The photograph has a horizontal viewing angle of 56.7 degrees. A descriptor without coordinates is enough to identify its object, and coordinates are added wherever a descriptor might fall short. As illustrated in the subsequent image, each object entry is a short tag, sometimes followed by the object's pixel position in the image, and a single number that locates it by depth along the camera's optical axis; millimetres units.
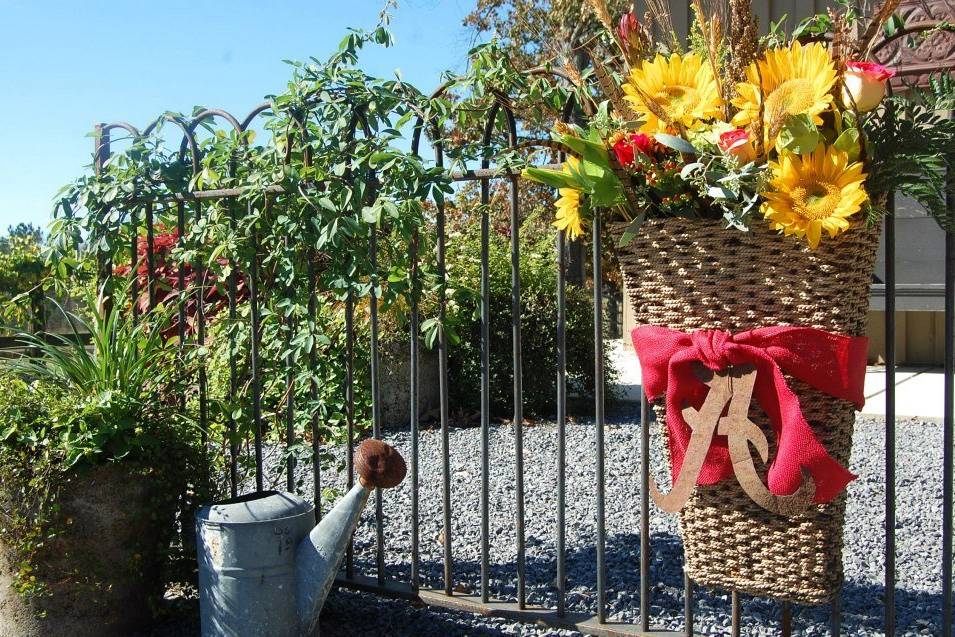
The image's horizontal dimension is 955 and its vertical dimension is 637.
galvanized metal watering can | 2527
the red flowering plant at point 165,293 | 6250
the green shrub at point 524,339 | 6238
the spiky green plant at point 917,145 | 1749
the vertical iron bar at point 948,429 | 1977
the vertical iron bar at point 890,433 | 2062
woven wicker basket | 1836
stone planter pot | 2697
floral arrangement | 1692
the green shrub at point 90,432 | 2664
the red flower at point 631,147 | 1887
